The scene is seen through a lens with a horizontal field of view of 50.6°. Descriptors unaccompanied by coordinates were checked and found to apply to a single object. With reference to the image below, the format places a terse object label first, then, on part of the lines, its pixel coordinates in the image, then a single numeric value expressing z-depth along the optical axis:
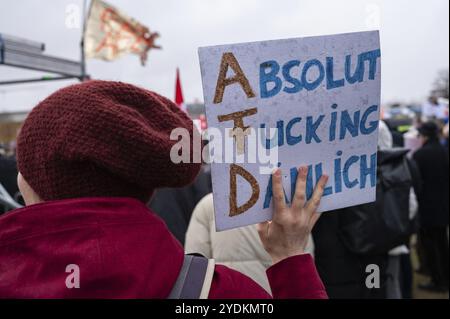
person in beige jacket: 2.19
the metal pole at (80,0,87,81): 4.80
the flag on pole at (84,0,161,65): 5.81
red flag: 5.89
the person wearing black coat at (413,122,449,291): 5.05
